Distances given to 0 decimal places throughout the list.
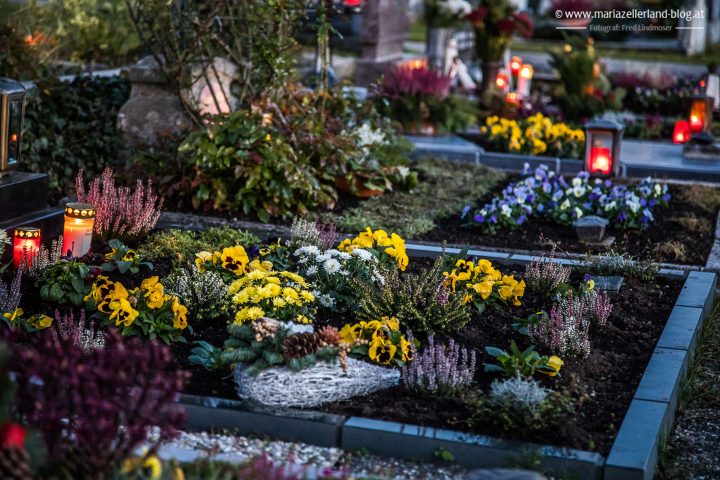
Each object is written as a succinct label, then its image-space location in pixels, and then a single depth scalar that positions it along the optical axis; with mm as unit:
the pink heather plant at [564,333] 5027
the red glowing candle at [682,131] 11703
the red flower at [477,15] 13984
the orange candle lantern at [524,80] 14930
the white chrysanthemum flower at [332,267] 5586
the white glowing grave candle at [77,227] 6012
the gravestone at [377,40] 15562
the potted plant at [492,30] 14055
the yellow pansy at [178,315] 5062
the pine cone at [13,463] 2742
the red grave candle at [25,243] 5836
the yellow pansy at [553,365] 4684
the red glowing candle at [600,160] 9586
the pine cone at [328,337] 4355
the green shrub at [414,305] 5211
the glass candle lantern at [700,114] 11500
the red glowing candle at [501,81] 14875
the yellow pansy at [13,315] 4953
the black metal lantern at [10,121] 6344
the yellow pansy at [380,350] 4695
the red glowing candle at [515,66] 15748
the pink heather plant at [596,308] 5492
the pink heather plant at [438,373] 4488
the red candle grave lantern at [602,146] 9508
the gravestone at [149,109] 9125
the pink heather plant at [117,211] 6527
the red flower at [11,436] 2732
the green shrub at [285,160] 8016
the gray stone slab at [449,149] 11008
